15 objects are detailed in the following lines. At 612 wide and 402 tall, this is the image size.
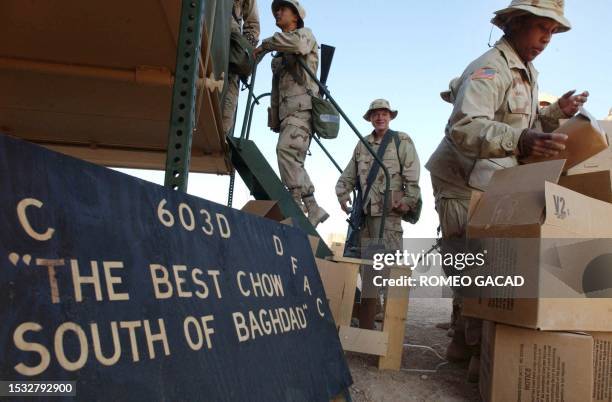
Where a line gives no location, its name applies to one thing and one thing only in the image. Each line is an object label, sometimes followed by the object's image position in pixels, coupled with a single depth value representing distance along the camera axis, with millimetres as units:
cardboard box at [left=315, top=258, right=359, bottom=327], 2508
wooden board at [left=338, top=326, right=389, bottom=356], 2381
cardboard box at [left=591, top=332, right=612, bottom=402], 1680
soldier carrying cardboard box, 1969
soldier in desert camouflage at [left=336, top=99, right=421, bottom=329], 3947
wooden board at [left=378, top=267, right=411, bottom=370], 2395
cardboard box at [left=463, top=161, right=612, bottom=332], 1561
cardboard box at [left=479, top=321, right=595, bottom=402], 1591
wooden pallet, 2391
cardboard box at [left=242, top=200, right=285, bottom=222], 2654
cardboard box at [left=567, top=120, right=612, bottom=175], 2246
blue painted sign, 697
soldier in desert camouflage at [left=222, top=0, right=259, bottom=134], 3336
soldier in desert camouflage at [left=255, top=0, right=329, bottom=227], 3172
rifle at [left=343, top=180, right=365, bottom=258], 4004
